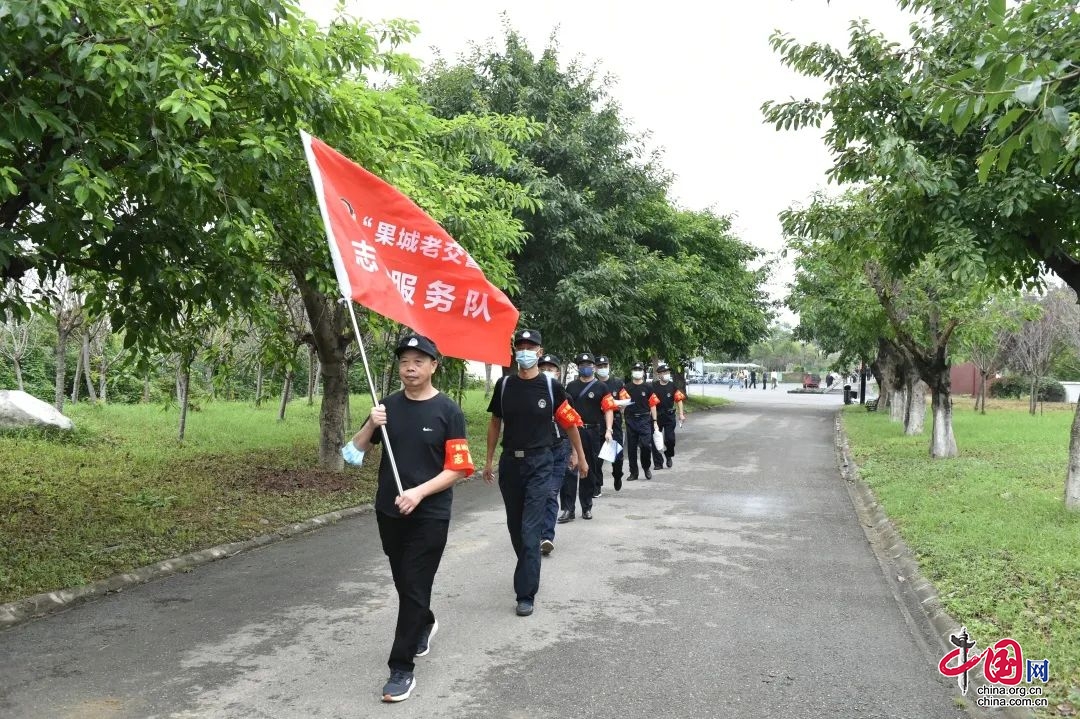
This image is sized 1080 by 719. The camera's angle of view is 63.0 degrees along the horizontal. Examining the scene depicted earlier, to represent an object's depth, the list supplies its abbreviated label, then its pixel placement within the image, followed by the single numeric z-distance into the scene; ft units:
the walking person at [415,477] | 14.69
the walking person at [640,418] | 43.32
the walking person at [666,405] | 50.08
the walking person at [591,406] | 33.68
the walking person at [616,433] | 36.53
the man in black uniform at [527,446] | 19.76
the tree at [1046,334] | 113.39
